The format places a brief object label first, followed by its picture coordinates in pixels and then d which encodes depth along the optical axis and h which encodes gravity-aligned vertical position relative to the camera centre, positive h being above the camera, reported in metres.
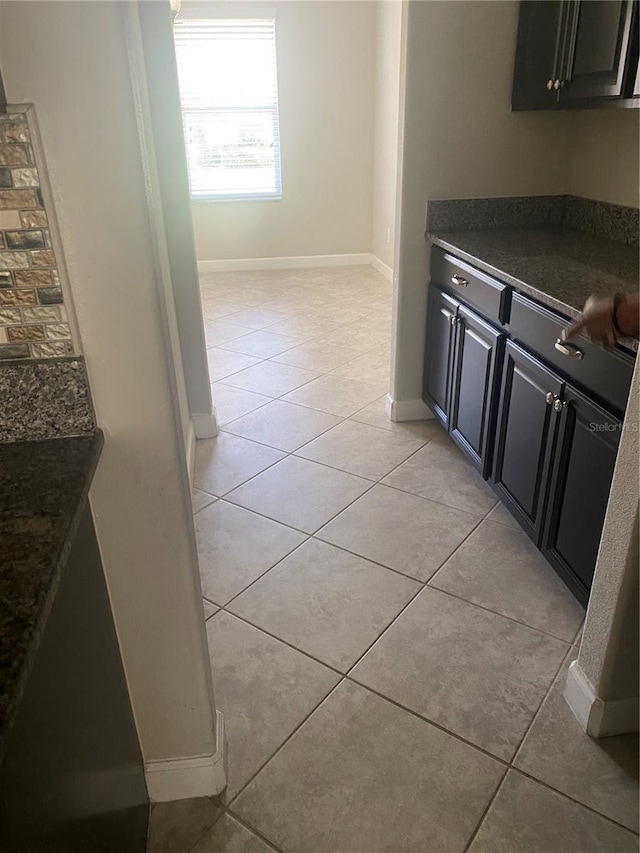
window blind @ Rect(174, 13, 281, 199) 5.84 +0.31
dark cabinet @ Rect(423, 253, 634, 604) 1.60 -0.79
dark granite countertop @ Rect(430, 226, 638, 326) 1.78 -0.39
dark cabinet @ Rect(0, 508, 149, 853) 0.68 -0.72
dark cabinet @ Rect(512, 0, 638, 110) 1.91 +0.25
